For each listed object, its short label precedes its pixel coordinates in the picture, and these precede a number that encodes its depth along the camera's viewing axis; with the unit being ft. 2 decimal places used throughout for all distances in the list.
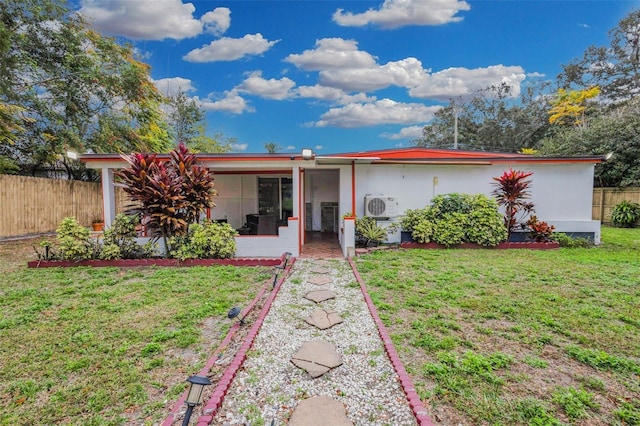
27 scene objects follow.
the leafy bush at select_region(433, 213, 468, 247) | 27.71
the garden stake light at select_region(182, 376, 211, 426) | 6.45
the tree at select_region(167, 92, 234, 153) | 80.94
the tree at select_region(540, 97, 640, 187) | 47.03
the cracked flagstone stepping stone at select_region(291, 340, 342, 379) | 9.34
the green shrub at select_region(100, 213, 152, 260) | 23.34
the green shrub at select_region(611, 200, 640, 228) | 43.68
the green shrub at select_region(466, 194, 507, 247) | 27.84
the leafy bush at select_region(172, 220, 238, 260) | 22.94
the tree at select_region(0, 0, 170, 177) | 37.50
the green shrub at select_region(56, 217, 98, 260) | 22.20
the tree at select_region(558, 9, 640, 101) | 71.05
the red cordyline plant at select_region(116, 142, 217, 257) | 21.62
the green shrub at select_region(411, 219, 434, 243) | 27.96
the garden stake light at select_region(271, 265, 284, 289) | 19.90
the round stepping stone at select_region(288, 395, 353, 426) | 7.17
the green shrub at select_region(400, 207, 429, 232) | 28.71
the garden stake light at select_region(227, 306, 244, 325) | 11.69
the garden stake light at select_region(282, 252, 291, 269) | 21.39
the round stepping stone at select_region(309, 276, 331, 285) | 18.52
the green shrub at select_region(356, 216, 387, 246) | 28.35
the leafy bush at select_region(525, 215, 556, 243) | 28.94
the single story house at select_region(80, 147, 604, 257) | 25.94
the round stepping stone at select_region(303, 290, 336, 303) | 15.49
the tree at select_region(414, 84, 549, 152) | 84.79
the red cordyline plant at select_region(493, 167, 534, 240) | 28.17
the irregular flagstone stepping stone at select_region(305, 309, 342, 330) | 12.47
